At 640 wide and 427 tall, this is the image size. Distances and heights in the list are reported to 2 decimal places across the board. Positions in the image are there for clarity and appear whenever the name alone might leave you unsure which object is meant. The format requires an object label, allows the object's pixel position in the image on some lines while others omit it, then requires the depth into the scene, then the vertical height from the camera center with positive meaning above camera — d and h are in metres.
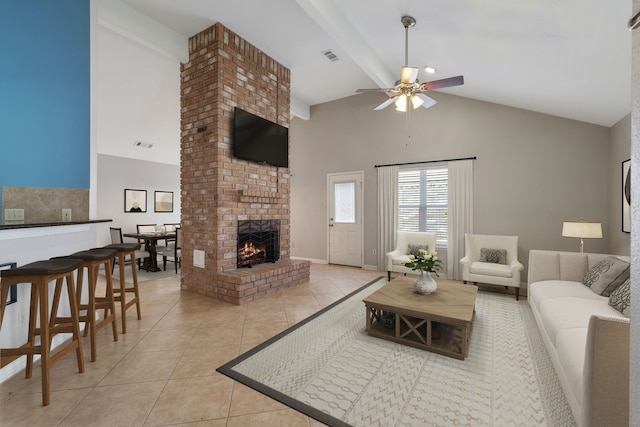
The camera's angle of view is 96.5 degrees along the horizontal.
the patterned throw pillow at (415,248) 4.93 -0.62
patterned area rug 1.71 -1.19
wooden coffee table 2.39 -0.90
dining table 5.50 -0.67
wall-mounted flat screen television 3.88 +1.08
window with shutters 5.11 +0.24
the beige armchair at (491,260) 3.88 -0.71
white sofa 1.31 -0.79
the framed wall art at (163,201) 7.30 +0.29
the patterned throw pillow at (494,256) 4.27 -0.65
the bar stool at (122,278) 2.70 -0.69
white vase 2.89 -0.74
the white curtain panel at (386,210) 5.50 +0.05
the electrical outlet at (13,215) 2.22 -0.03
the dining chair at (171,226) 7.09 -0.36
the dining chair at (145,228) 6.60 -0.38
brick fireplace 3.68 +0.56
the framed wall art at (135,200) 6.65 +0.28
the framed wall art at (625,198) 3.25 +0.18
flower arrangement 2.94 -0.52
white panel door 5.97 -0.13
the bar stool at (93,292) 2.22 -0.69
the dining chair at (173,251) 5.36 -0.77
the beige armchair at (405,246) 4.81 -0.58
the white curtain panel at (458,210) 4.86 +0.05
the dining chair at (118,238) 5.24 -0.52
